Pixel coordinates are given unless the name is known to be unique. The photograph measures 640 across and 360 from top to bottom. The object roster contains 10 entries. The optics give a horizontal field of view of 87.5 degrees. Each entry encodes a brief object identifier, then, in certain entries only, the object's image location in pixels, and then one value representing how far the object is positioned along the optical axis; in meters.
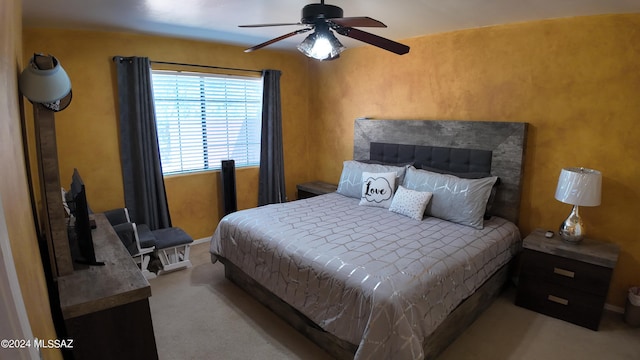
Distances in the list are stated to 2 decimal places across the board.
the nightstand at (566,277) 2.51
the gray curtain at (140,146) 3.50
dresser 1.69
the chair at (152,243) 3.16
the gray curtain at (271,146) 4.54
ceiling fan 1.96
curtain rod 3.70
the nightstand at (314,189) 4.52
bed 1.96
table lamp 2.52
